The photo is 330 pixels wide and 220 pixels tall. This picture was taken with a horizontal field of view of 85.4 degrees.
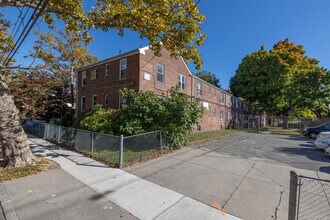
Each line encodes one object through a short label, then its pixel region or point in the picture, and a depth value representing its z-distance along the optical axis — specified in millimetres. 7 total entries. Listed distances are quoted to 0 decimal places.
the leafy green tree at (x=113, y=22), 6031
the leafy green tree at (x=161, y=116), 8930
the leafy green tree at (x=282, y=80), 22672
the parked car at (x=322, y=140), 9758
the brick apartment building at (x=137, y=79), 13125
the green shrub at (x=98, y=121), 10031
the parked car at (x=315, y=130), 17008
